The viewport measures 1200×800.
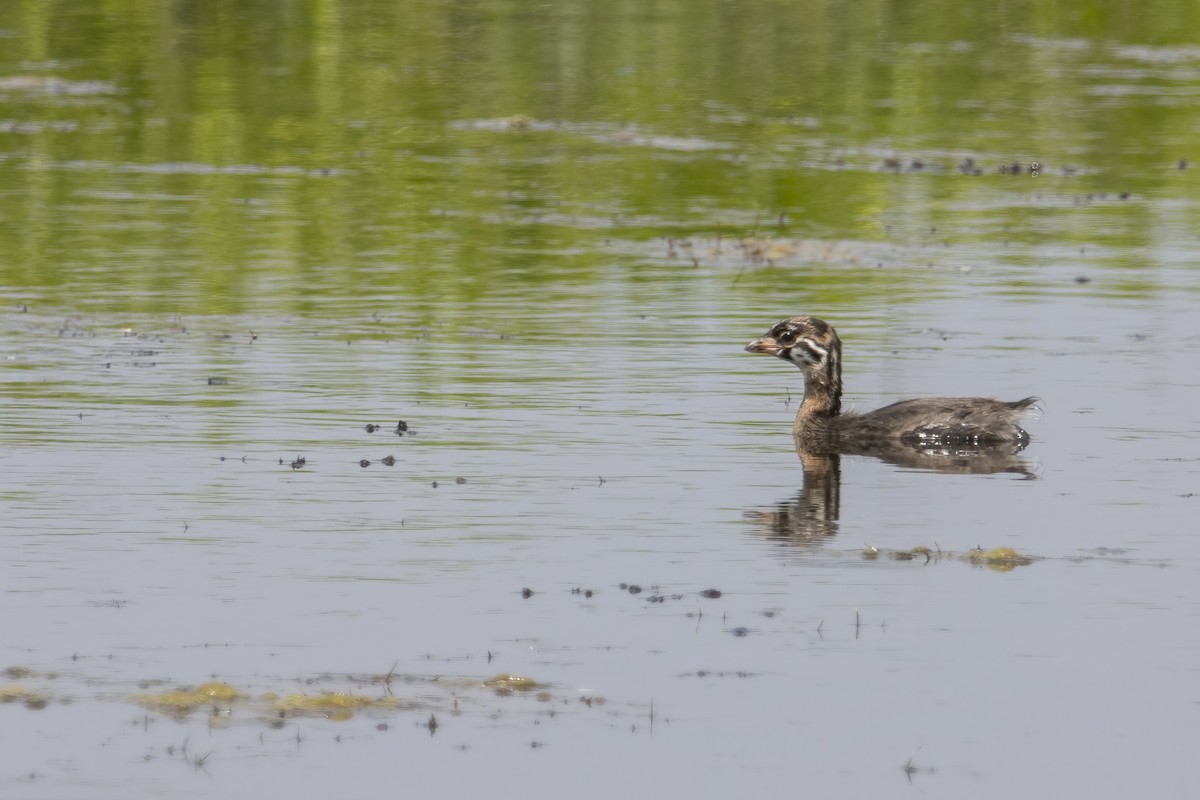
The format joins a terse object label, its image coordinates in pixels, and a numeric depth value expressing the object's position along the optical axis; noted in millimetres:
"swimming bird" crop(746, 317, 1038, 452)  18312
